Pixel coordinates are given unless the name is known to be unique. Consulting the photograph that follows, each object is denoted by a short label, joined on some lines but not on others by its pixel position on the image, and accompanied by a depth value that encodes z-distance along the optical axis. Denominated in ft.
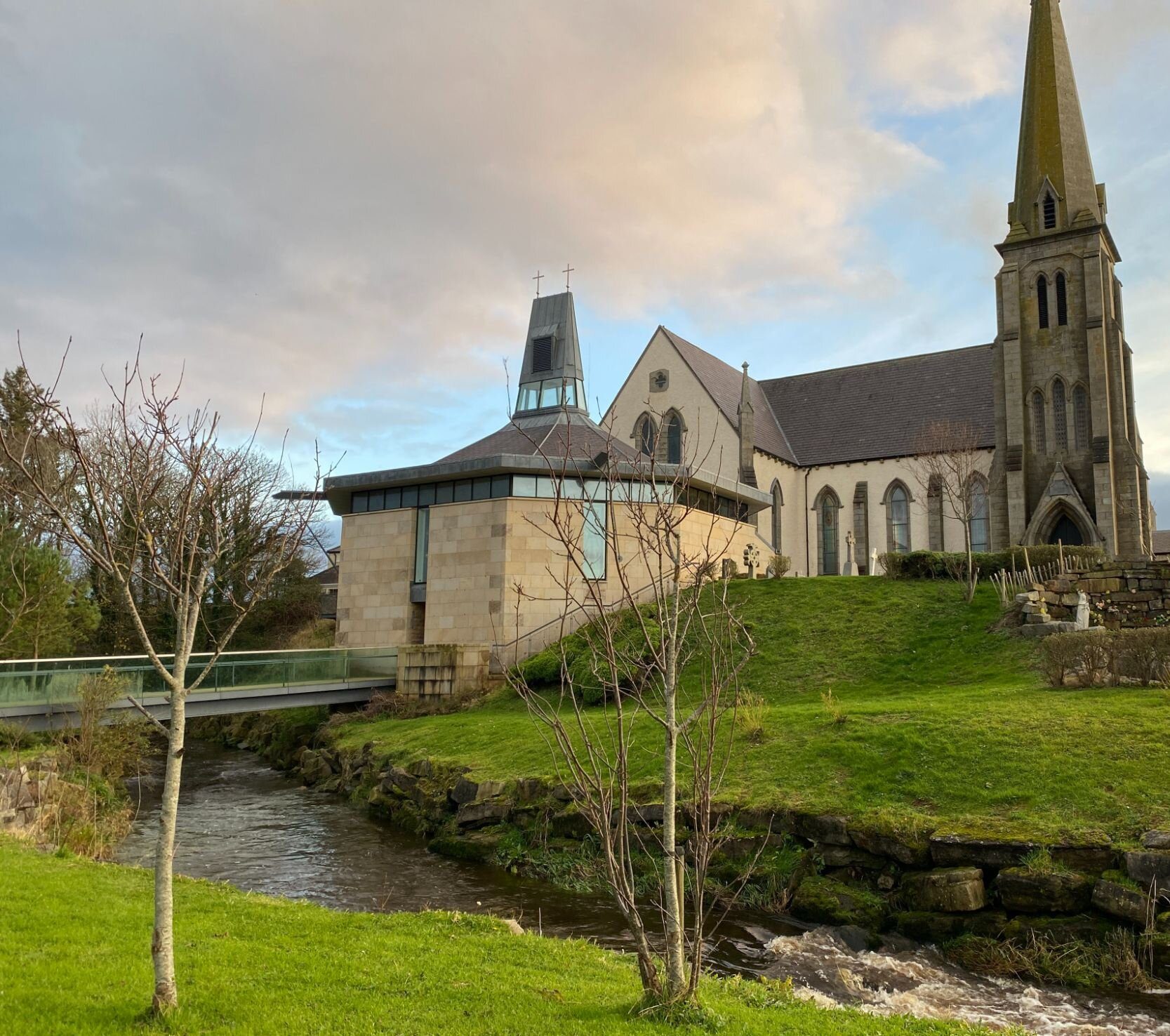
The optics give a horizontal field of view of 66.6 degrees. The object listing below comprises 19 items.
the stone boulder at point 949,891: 31.63
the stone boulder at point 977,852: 31.94
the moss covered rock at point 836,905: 33.32
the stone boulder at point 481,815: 48.21
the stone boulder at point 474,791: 49.67
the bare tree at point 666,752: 18.37
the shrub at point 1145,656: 47.42
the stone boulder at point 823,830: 36.37
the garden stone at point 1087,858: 30.73
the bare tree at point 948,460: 127.44
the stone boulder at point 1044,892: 30.25
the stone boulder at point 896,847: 33.83
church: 93.76
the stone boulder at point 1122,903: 28.89
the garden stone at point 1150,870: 29.19
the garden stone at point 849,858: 35.14
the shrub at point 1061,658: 50.57
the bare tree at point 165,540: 18.04
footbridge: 57.52
